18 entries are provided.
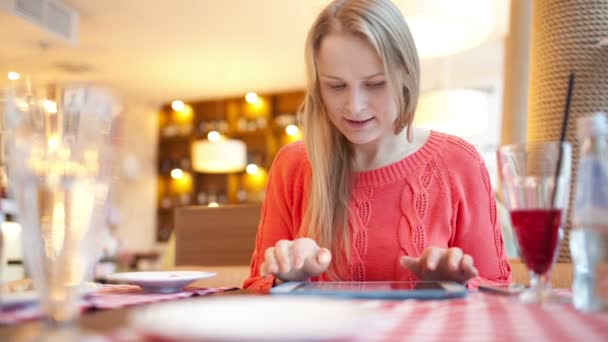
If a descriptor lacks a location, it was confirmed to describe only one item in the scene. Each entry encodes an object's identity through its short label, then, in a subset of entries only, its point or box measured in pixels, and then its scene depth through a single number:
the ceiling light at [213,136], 7.71
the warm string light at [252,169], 7.54
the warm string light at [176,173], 7.92
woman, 1.13
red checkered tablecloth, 0.45
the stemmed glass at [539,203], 0.65
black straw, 0.65
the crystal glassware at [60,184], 0.45
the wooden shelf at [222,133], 7.48
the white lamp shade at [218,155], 6.24
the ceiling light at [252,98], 7.40
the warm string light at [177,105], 7.73
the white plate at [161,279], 0.80
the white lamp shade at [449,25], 2.96
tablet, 0.68
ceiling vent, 4.17
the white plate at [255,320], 0.35
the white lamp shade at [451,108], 4.39
